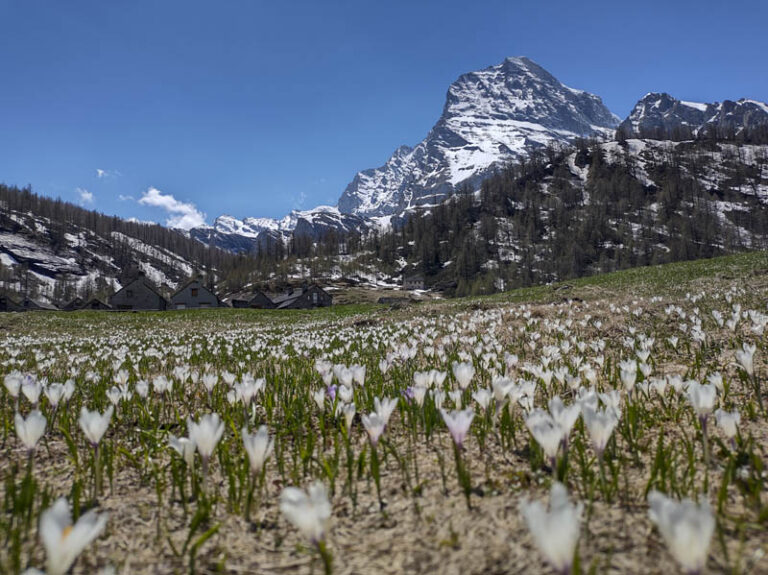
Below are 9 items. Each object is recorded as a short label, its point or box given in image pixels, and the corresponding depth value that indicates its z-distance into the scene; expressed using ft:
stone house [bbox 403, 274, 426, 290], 414.12
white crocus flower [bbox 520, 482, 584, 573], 3.23
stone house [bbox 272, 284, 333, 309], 279.69
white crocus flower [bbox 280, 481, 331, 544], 4.20
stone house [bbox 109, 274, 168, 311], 224.94
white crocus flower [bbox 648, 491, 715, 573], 3.15
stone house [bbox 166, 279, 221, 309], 245.80
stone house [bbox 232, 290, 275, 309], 291.36
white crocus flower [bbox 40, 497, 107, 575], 3.43
